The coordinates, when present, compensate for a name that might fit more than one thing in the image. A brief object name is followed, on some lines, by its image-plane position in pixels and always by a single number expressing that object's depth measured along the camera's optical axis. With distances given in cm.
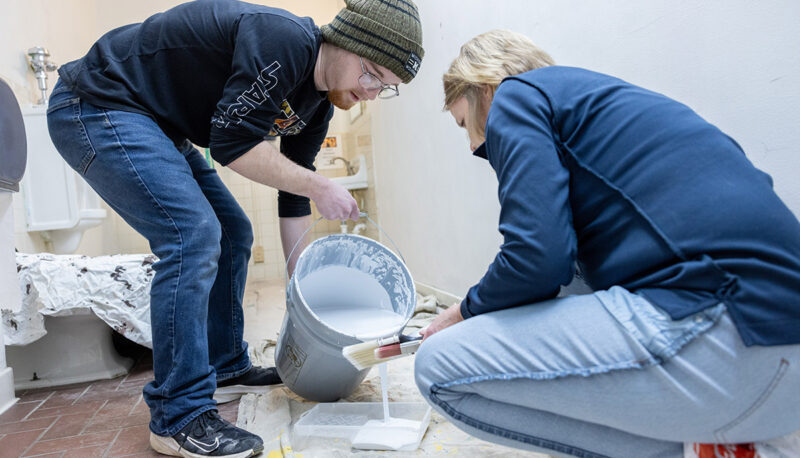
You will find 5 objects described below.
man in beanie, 114
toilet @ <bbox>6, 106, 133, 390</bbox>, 191
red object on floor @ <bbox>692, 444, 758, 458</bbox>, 72
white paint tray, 124
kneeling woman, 66
